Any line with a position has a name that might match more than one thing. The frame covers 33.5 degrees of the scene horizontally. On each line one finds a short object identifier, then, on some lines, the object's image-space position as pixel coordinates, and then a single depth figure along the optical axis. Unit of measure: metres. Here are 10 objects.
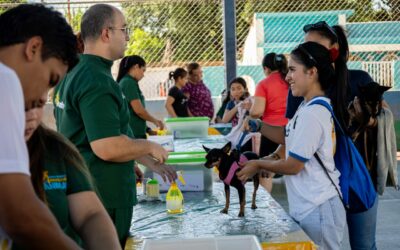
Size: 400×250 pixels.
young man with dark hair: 1.07
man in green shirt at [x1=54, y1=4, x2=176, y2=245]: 2.66
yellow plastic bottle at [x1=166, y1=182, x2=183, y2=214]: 3.23
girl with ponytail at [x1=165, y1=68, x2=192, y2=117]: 9.06
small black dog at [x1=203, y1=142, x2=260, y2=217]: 3.11
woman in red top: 6.69
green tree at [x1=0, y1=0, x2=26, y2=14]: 11.05
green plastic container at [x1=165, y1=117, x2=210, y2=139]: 6.75
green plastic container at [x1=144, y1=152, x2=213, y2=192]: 3.93
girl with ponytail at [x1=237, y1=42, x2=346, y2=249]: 2.80
